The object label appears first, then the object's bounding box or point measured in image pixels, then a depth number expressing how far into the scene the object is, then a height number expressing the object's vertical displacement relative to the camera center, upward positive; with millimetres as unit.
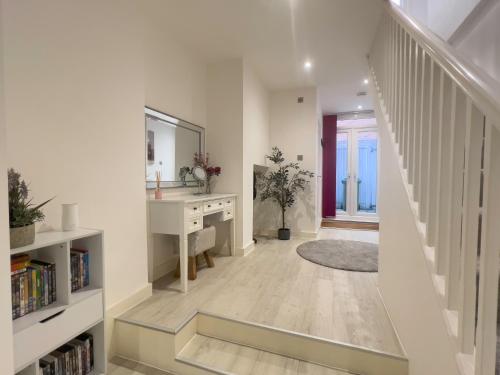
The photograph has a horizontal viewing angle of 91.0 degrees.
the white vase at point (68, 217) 1345 -215
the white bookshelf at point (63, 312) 1049 -640
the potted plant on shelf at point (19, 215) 1033 -165
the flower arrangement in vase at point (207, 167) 3004 +136
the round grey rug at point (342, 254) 2832 -992
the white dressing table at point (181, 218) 2096 -353
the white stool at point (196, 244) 2287 -635
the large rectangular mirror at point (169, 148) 2328 +326
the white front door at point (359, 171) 5848 +180
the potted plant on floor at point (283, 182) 3984 -65
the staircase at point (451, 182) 624 -12
